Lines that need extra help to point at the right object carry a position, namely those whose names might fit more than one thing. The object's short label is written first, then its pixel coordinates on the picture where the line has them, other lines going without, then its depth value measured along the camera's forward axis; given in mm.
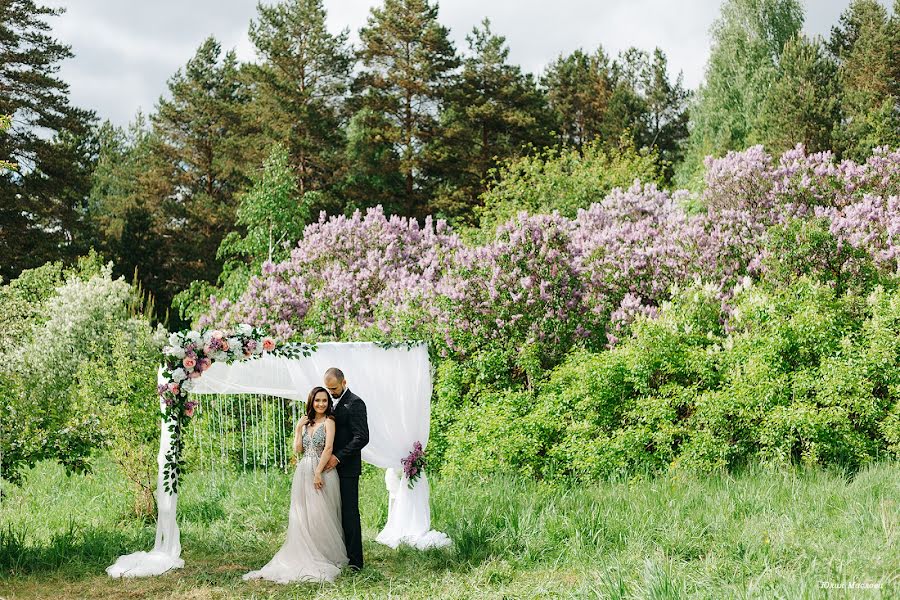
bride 6504
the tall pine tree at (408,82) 23516
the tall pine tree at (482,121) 23281
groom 6613
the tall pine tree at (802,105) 20547
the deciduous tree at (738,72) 22859
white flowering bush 7078
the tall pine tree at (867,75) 20578
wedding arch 7195
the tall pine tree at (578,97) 28625
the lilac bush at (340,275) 11586
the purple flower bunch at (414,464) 7473
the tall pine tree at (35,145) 21312
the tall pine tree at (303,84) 22828
